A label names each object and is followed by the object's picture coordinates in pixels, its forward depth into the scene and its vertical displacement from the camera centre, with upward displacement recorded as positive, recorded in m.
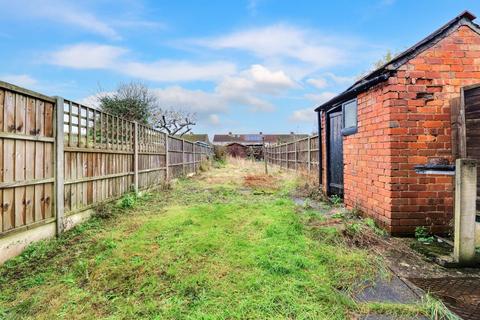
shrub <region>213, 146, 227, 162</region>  25.81 +0.60
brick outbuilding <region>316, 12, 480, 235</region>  4.17 +0.56
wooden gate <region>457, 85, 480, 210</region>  3.64 +0.44
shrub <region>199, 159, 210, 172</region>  18.04 -0.35
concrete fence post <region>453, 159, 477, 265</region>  3.01 -0.57
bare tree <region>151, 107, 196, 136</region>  31.67 +4.52
